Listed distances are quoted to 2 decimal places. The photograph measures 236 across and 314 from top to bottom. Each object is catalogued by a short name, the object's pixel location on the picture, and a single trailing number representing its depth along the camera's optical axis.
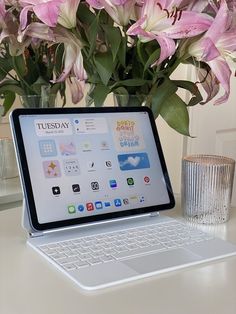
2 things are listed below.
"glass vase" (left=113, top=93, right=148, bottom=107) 0.85
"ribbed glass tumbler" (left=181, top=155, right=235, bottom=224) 0.81
